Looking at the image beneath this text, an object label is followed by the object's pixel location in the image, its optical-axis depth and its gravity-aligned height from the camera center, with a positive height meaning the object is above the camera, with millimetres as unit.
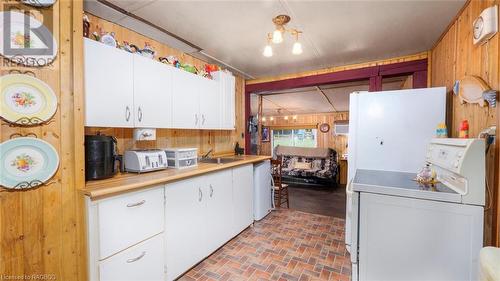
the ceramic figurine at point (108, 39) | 1721 +775
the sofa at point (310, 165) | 5955 -858
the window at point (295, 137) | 7921 -27
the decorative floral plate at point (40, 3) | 1254 +789
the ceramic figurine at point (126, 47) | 1911 +794
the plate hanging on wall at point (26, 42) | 1183 +546
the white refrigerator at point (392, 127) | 1973 +91
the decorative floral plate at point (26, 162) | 1181 -153
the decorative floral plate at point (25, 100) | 1178 +207
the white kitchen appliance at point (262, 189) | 3201 -820
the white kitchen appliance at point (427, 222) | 1258 -545
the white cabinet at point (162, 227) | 1390 -741
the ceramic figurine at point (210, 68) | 2963 +950
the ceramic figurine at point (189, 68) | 2512 +801
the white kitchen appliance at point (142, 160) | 1902 -220
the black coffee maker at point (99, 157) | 1580 -157
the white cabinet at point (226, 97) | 2983 +563
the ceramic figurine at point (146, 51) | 1995 +811
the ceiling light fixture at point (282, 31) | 1793 +1043
